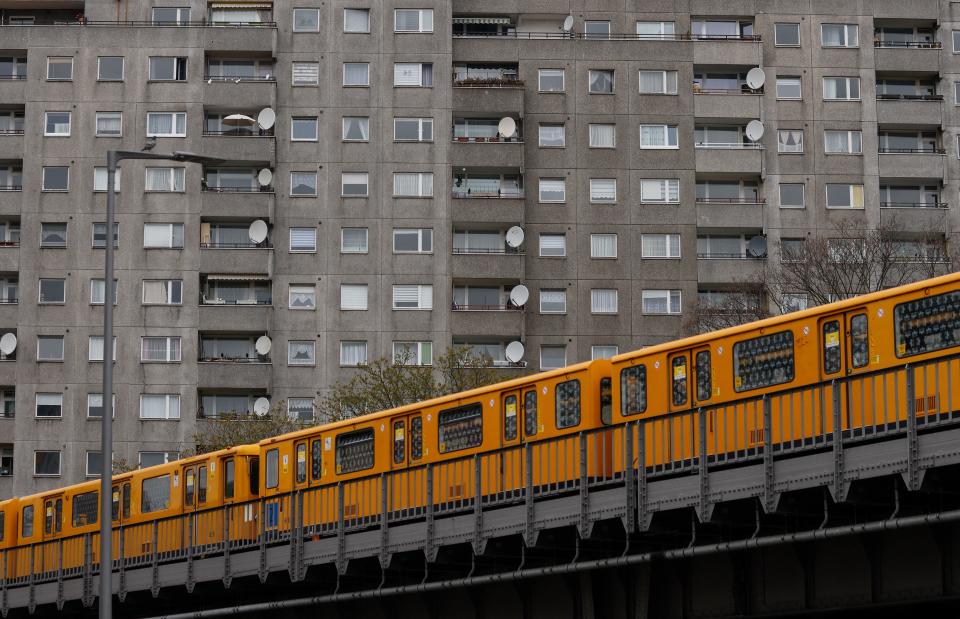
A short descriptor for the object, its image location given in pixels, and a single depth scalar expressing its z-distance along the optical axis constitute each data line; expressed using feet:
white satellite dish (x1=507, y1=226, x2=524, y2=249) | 233.96
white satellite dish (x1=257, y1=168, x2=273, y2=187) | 236.43
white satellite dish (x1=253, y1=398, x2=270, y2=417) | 224.94
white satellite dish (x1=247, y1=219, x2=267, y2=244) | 234.79
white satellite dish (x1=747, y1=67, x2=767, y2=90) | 243.40
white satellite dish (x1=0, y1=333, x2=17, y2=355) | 234.79
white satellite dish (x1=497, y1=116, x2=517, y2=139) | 236.84
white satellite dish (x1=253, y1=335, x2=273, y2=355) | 229.66
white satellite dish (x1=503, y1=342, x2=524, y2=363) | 229.25
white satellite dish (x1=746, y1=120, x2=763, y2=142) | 242.58
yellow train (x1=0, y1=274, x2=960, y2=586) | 83.20
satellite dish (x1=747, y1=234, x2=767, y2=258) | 239.71
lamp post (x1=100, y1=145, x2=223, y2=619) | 87.81
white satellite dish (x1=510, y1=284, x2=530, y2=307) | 232.12
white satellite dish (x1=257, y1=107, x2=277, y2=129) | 236.84
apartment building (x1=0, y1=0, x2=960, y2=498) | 233.76
